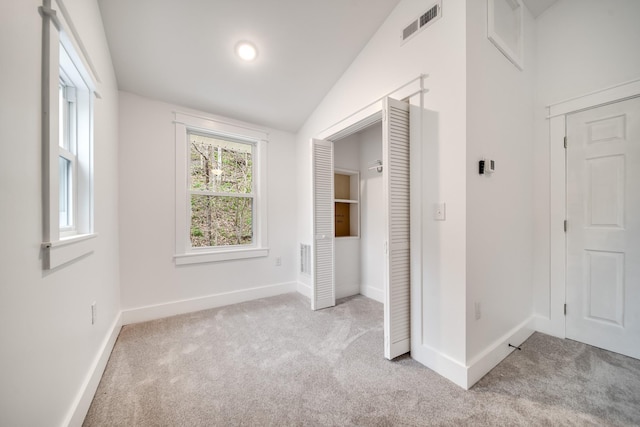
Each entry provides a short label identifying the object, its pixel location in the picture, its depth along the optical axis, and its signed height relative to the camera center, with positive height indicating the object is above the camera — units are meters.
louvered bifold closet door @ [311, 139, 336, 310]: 3.04 -0.18
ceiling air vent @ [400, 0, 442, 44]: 1.87 +1.53
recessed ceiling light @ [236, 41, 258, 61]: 2.37 +1.59
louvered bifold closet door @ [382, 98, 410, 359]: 1.96 -0.12
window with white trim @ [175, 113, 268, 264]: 2.94 +0.29
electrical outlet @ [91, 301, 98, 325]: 1.68 -0.69
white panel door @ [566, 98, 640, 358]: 1.98 -0.13
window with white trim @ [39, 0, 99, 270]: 1.11 +0.45
